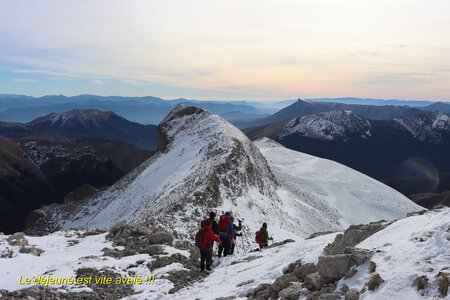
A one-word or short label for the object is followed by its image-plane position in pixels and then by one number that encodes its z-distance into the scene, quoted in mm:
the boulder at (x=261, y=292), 12027
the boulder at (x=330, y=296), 9705
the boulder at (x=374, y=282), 9234
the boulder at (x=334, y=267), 10711
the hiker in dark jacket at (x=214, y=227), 20341
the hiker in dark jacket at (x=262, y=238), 22688
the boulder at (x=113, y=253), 18766
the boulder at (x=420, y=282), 8633
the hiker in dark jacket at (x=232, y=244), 20534
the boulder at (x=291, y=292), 10938
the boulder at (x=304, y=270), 12421
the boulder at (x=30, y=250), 18000
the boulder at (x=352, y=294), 9327
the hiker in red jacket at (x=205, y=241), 17359
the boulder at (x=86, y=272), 15564
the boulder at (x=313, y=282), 10797
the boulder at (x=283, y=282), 11875
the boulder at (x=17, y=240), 18953
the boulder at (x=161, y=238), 21578
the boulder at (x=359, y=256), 10703
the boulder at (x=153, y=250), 19389
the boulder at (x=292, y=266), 13969
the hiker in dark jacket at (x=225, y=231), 20219
